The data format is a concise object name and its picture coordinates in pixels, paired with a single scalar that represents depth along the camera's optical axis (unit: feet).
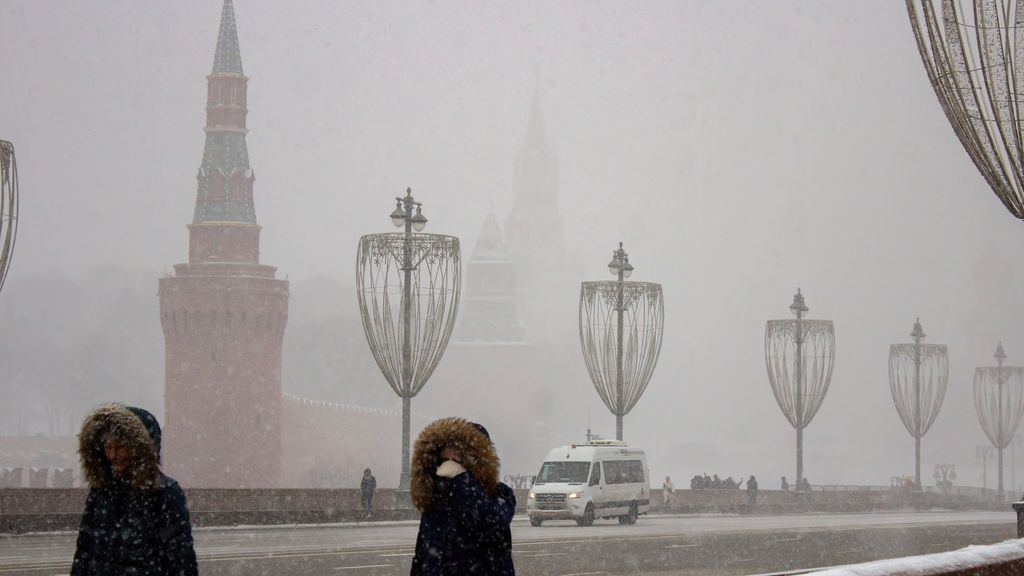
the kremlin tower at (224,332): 250.78
